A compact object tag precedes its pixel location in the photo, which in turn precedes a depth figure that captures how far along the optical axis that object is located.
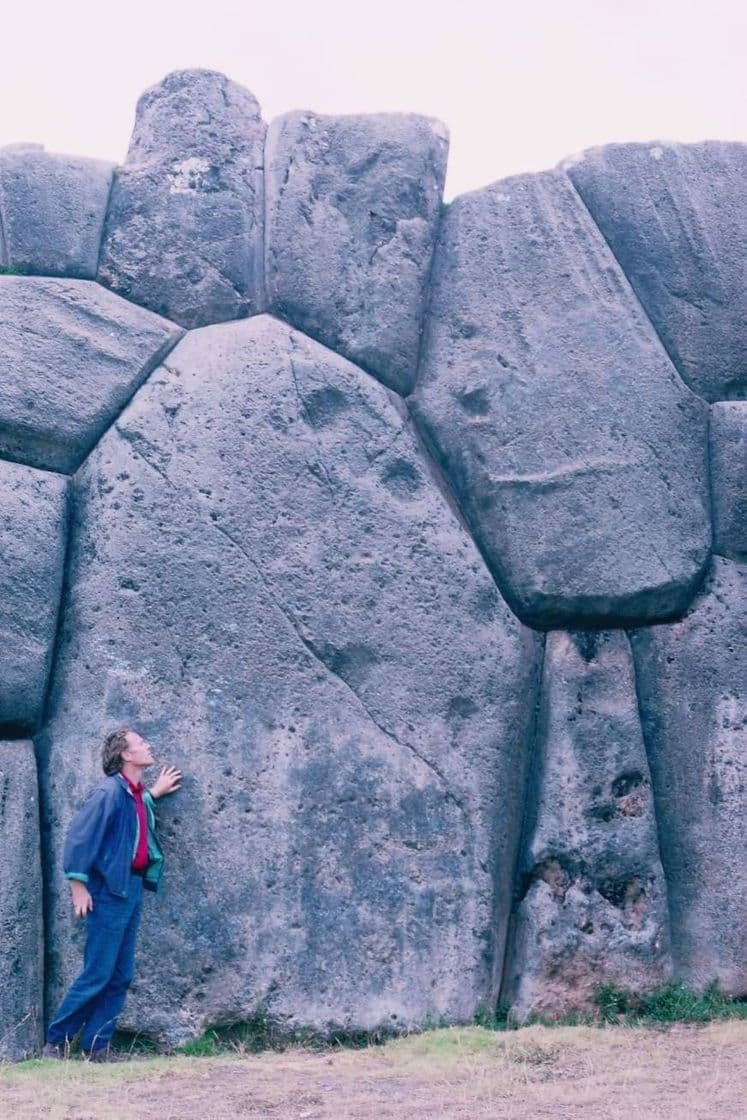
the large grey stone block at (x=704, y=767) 6.17
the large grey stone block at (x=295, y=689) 5.75
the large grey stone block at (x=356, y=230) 6.73
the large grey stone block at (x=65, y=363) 6.23
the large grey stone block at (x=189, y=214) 6.70
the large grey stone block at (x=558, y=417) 6.49
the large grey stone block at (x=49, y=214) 6.52
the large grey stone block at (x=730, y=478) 6.69
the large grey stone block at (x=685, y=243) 6.92
